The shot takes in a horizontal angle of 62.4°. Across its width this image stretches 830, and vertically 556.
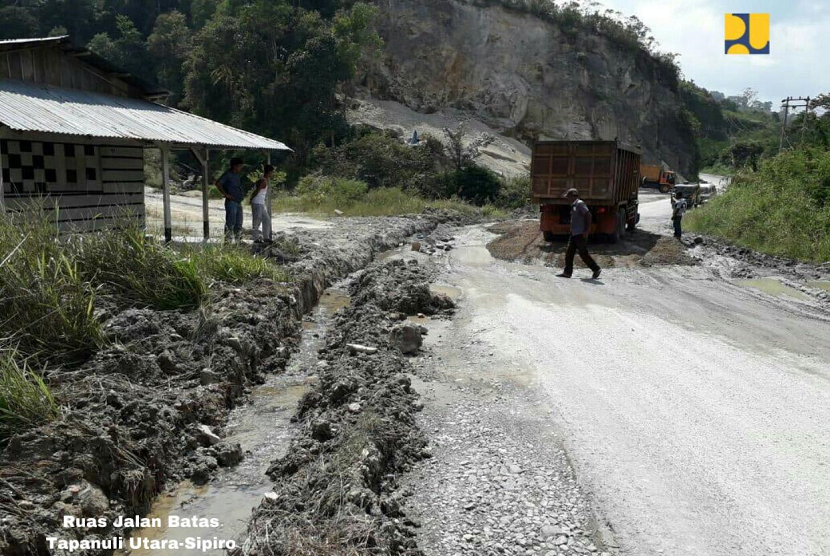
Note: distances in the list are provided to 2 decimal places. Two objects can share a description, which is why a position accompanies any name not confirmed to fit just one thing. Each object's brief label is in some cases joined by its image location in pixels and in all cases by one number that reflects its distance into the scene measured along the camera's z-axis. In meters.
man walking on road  13.20
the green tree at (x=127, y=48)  45.91
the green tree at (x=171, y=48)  44.00
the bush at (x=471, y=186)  32.62
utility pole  37.47
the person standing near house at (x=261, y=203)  13.38
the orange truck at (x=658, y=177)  46.91
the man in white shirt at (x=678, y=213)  19.16
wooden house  11.66
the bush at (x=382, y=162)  32.47
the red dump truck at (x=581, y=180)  16.83
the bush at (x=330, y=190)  27.78
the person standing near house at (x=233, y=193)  12.84
